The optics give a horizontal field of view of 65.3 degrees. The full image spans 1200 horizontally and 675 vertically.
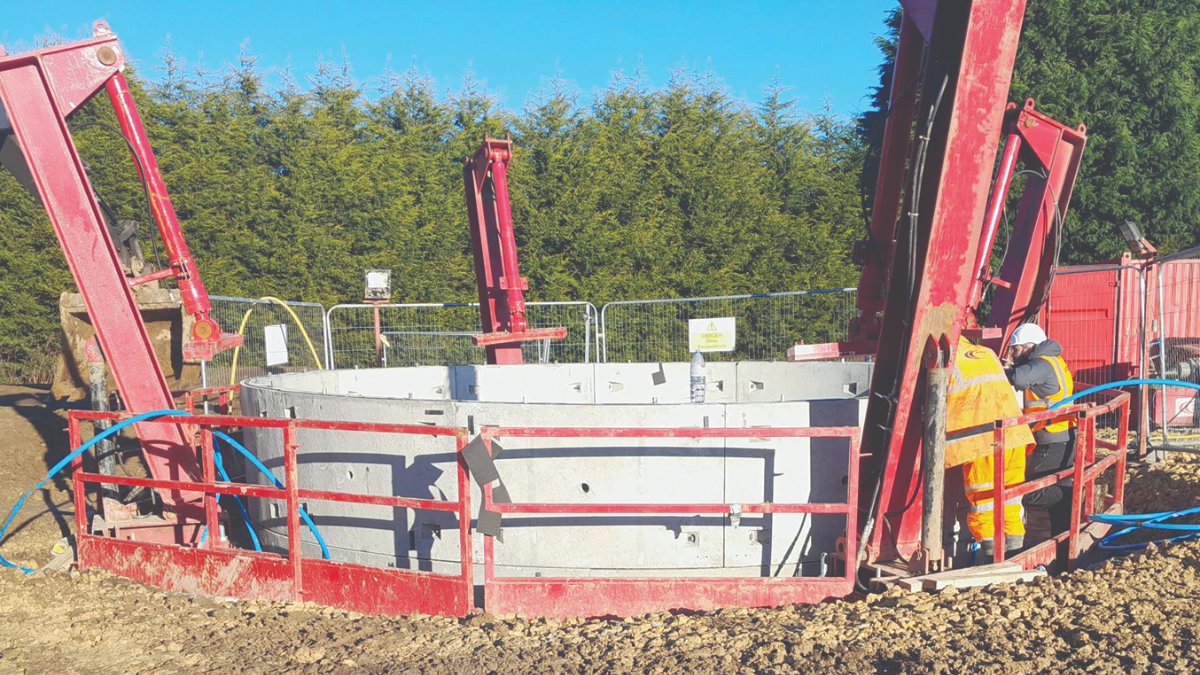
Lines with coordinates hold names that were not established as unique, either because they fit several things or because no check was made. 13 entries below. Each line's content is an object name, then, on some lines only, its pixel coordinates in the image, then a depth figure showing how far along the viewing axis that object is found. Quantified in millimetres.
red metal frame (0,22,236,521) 6824
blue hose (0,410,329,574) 6602
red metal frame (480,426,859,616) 5695
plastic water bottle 8648
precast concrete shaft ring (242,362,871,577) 6098
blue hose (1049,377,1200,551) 6223
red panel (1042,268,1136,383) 11961
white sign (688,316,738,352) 14055
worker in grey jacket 6871
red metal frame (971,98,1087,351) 7863
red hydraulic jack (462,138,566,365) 10641
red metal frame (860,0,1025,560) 5438
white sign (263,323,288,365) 11734
